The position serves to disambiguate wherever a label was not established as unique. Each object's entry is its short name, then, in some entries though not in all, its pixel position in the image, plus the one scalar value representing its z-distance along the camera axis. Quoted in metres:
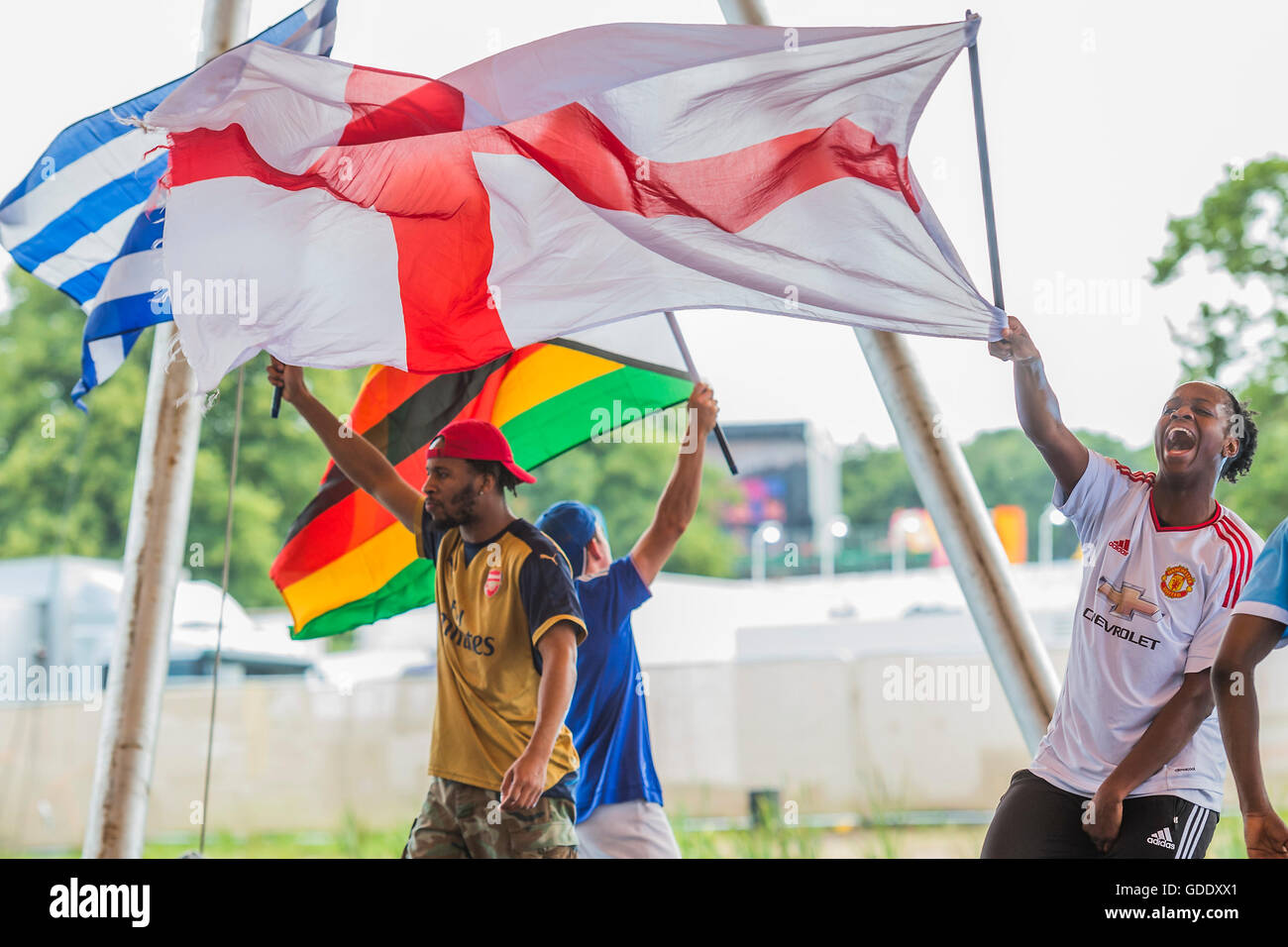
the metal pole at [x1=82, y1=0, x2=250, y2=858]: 5.75
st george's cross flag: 4.29
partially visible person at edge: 3.09
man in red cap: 4.09
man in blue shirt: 4.58
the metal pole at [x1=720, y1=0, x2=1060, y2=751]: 5.57
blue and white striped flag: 5.47
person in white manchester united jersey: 3.55
